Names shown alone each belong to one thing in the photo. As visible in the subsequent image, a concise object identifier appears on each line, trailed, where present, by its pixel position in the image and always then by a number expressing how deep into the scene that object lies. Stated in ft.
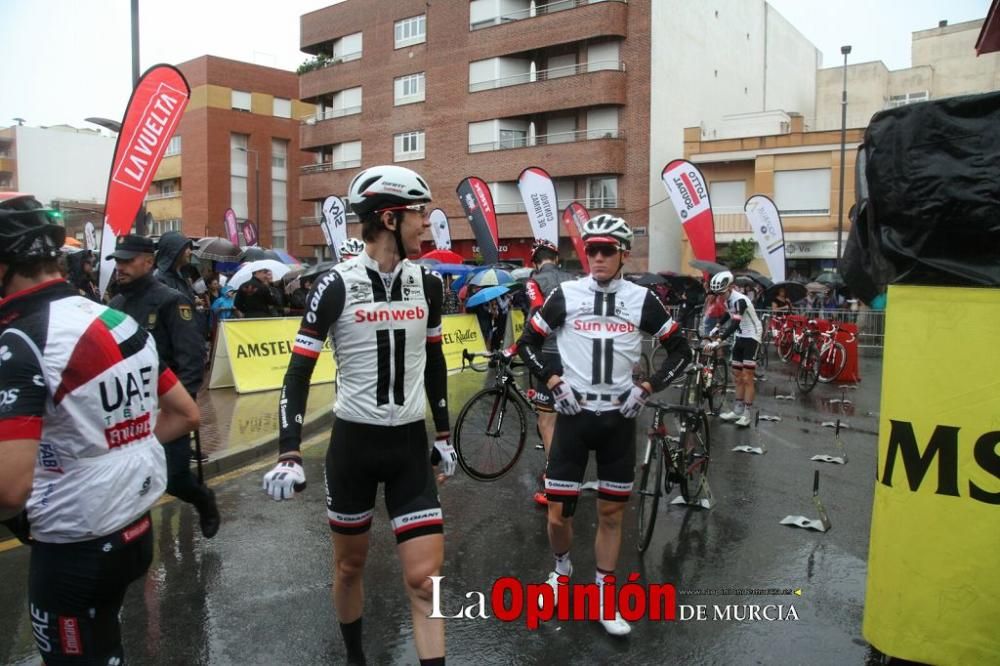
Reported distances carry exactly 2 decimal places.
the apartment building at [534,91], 123.03
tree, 116.37
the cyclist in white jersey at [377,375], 10.55
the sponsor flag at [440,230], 93.45
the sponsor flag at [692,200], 64.80
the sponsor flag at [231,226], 128.06
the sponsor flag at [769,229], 73.87
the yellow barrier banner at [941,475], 9.52
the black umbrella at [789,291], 66.23
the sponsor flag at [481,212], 83.05
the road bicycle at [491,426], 22.93
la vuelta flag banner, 33.32
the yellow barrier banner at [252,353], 39.17
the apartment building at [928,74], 153.38
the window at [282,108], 195.42
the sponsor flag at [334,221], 80.48
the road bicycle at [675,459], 17.78
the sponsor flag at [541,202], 75.20
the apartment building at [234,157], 182.29
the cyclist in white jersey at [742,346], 33.83
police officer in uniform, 17.58
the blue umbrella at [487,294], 49.52
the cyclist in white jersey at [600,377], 14.14
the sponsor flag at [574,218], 89.77
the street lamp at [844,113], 103.30
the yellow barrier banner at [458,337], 53.21
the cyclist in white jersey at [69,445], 7.48
